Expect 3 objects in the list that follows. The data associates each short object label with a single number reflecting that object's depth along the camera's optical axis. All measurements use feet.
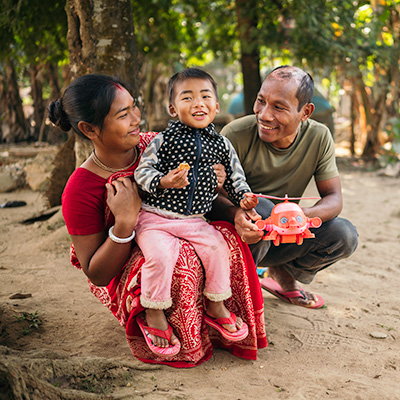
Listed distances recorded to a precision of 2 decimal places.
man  8.27
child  6.77
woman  6.79
